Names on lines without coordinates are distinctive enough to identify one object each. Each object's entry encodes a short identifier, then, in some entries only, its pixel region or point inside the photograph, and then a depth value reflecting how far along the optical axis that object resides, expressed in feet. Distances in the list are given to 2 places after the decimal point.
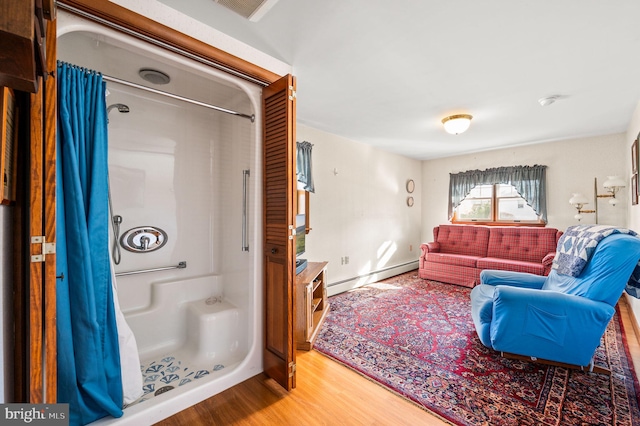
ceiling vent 4.78
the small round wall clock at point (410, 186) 18.56
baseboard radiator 13.19
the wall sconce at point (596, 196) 11.19
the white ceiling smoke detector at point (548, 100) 8.98
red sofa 13.44
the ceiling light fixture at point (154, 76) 6.79
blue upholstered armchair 6.08
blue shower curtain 4.41
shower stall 6.24
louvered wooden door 5.92
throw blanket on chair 6.34
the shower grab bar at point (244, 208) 7.48
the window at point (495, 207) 15.78
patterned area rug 5.35
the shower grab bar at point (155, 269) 7.24
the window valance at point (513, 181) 14.83
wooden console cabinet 7.83
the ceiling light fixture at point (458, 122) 10.59
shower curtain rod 5.07
